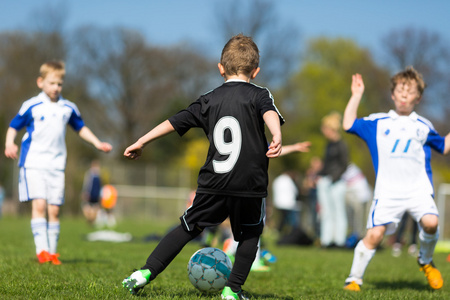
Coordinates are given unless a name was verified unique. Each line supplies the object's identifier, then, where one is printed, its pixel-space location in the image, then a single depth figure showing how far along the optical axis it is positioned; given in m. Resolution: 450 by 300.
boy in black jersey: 4.07
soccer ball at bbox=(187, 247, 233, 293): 4.60
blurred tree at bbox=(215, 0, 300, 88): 32.72
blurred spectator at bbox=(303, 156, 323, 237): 15.02
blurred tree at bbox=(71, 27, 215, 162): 41.66
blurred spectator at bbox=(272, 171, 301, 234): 17.45
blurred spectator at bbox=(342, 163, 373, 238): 13.95
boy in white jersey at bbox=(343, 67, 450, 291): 5.23
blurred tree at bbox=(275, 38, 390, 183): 38.53
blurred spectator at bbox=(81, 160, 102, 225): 21.62
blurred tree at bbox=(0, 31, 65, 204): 36.81
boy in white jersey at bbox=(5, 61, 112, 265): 6.05
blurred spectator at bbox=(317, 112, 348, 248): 11.74
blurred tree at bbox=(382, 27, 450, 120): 30.97
